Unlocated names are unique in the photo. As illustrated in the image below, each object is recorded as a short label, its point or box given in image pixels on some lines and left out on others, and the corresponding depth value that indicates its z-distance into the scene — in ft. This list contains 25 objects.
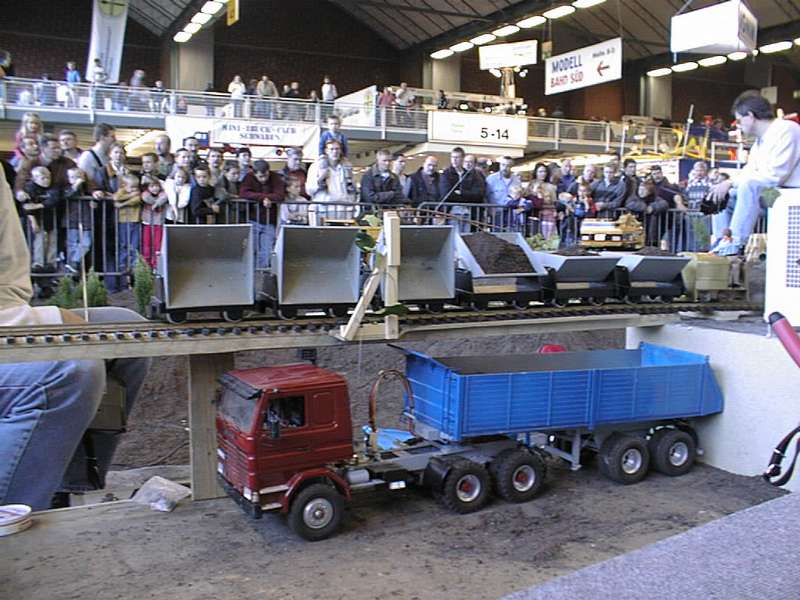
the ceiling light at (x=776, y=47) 102.68
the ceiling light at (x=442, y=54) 118.87
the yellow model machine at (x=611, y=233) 31.32
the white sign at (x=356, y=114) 88.69
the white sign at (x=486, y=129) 84.74
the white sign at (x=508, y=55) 76.84
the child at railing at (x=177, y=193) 35.09
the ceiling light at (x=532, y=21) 96.93
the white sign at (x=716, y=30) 37.91
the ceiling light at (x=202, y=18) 92.71
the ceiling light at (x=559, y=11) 88.89
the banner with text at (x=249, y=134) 65.82
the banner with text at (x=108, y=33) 77.82
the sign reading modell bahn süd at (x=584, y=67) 66.33
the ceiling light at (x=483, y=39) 108.37
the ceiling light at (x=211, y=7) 89.35
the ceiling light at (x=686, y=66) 103.50
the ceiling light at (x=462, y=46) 114.36
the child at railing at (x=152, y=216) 34.94
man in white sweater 22.57
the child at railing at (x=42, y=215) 32.48
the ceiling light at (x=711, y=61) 96.30
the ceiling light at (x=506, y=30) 104.22
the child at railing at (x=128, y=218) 34.58
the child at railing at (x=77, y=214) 33.27
